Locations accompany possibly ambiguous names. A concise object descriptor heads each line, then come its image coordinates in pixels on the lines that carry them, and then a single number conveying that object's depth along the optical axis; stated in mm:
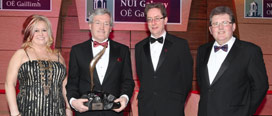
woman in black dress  2848
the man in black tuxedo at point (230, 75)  2418
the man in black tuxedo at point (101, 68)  2662
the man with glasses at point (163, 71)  2770
